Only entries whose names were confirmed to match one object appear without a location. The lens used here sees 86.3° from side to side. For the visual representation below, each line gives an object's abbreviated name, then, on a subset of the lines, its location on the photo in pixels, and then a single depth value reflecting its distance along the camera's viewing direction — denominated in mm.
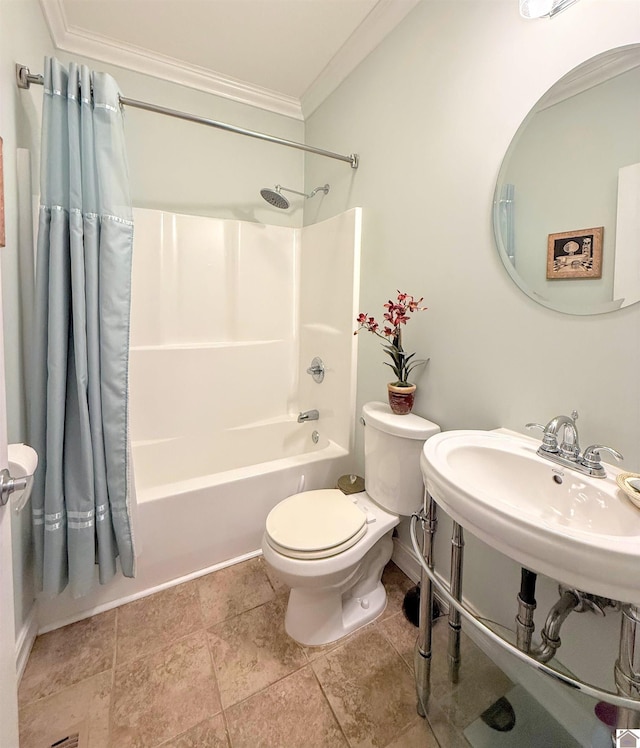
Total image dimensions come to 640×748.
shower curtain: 1194
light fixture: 931
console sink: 563
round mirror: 842
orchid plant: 1366
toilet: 1174
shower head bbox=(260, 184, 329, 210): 1822
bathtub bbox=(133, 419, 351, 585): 1449
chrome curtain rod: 1194
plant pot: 1382
